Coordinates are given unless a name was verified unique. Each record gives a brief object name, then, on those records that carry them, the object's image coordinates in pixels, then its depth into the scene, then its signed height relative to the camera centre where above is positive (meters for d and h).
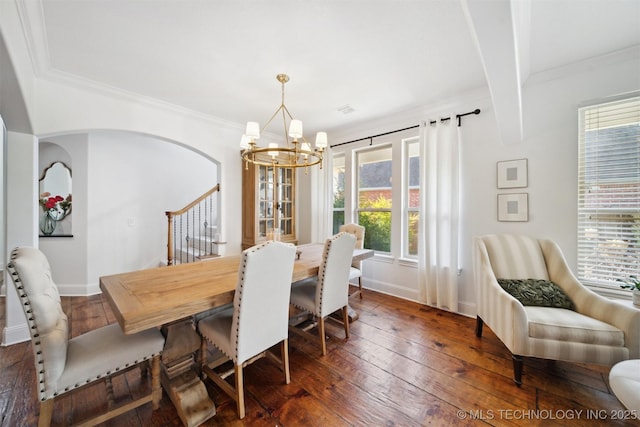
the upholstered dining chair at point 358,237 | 3.25 -0.34
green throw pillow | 1.96 -0.67
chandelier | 2.09 +0.68
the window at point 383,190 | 3.44 +0.34
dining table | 1.26 -0.51
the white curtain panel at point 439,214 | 2.88 -0.02
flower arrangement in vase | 3.45 +0.04
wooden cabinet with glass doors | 3.72 +0.17
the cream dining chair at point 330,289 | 2.05 -0.68
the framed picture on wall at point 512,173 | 2.54 +0.42
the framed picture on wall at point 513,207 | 2.53 +0.06
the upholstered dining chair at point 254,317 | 1.42 -0.67
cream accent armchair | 1.57 -0.77
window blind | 2.08 +0.18
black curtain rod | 2.80 +1.16
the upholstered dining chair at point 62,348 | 1.15 -0.75
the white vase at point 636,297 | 1.76 -0.63
